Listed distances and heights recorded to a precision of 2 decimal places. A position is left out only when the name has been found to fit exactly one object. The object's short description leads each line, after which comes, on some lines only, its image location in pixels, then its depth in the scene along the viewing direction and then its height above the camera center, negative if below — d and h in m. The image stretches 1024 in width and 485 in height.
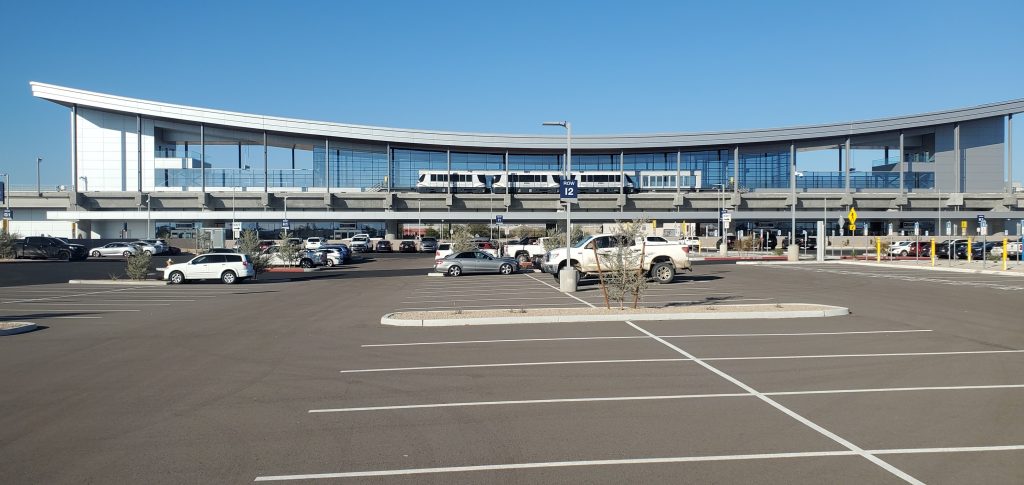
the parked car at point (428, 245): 74.50 -0.69
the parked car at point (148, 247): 56.59 -0.70
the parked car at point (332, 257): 48.96 -1.29
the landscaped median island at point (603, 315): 15.75 -1.74
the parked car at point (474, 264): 36.28 -1.31
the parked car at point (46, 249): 51.12 -0.77
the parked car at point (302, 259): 44.81 -1.37
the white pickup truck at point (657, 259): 27.27 -0.79
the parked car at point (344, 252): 51.03 -1.03
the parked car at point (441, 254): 38.18 -0.86
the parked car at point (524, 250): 44.41 -0.73
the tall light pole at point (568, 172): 23.62 +2.38
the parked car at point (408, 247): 74.75 -0.90
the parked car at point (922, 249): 59.55 -0.91
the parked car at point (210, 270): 32.59 -1.45
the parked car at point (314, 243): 57.93 -0.41
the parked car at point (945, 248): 50.44 -0.71
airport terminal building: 76.44 +7.09
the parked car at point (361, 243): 73.31 -0.47
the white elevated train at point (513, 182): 82.38 +6.56
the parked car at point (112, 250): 55.44 -0.91
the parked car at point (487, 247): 58.11 -0.69
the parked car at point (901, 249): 58.25 -0.86
